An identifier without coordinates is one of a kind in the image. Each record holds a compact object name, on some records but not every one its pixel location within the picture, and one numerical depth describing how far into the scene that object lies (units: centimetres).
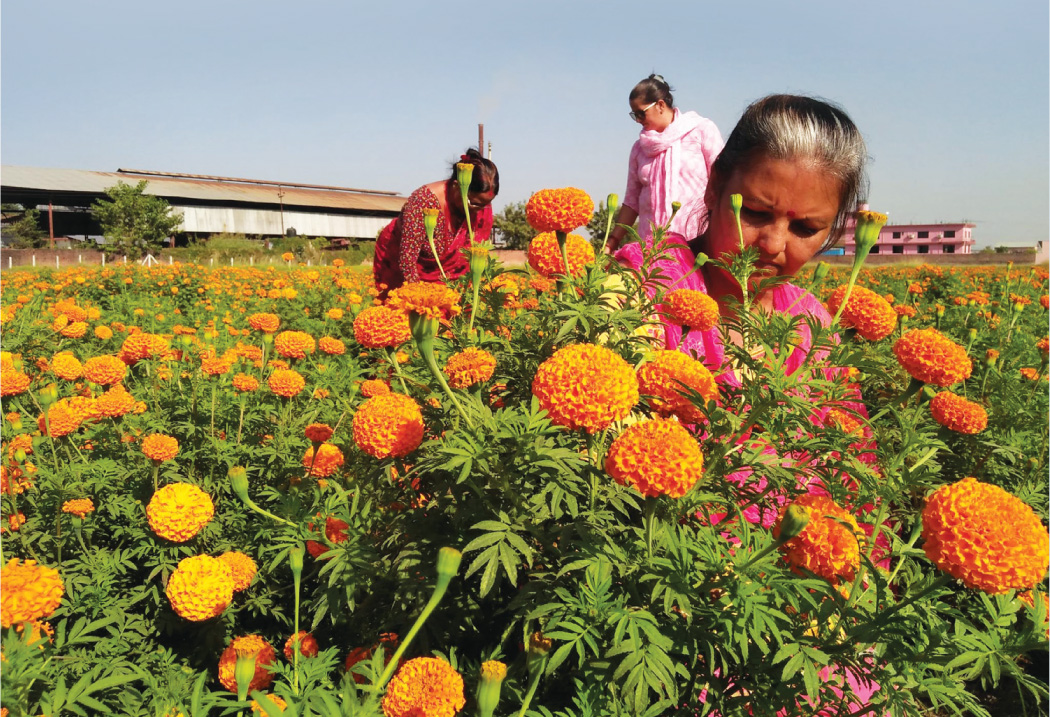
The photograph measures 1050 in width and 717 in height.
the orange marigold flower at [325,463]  175
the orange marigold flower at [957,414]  147
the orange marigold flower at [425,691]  94
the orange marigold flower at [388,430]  112
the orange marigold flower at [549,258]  147
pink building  5559
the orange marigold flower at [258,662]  134
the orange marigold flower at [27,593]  91
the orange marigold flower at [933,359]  133
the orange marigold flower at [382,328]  144
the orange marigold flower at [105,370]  215
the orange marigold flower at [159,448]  177
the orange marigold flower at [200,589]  137
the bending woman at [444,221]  346
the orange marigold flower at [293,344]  224
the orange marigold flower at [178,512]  153
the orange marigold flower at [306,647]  134
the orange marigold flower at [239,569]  151
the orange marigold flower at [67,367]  227
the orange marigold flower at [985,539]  88
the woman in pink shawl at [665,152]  352
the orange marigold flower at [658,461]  88
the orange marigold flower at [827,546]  98
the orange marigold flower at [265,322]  229
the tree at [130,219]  2870
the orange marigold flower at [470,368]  112
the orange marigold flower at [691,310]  128
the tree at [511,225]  2122
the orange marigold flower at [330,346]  248
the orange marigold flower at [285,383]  215
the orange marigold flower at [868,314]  140
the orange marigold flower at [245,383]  215
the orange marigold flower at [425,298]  107
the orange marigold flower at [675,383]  108
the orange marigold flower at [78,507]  168
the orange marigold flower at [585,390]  93
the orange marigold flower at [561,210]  138
